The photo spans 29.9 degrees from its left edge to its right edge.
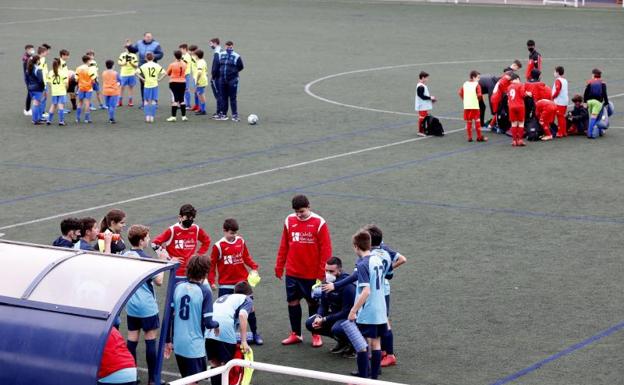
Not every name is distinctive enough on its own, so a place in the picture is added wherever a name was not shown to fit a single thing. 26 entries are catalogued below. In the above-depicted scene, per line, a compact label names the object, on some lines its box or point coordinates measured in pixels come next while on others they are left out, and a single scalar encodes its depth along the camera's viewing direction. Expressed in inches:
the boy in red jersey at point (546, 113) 1116.5
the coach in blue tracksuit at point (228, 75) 1231.5
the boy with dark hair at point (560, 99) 1126.4
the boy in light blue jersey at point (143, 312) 533.3
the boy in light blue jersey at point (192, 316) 505.7
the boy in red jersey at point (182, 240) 596.7
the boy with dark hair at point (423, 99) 1121.4
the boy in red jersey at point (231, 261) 585.9
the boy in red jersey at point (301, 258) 590.9
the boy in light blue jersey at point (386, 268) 554.3
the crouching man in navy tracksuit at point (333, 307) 553.0
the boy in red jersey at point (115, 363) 424.5
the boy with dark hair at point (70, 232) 568.7
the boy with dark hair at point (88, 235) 562.3
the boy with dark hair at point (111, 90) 1233.4
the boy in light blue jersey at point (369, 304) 529.3
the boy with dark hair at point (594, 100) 1119.6
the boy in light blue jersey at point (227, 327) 525.3
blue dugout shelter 409.7
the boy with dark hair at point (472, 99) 1099.9
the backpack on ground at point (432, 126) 1138.7
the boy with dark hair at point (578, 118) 1131.3
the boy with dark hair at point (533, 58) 1355.8
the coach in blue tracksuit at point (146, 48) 1368.1
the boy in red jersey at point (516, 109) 1073.4
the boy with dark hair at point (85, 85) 1232.8
